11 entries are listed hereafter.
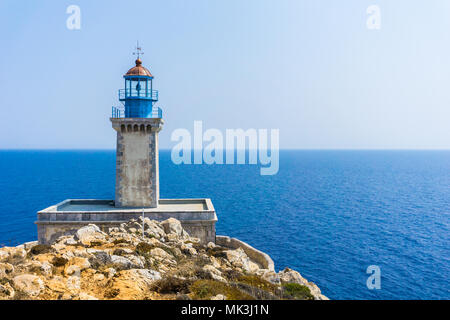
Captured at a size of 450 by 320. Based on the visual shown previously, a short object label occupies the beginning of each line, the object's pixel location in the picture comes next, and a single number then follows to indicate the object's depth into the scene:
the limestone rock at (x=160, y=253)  17.48
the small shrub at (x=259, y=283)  14.91
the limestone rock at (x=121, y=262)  14.72
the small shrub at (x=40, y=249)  17.70
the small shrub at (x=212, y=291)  12.39
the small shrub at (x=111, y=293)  12.13
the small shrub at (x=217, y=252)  20.70
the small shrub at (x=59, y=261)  14.76
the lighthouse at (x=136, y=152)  27.45
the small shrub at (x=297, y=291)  14.58
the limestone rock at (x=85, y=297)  11.46
